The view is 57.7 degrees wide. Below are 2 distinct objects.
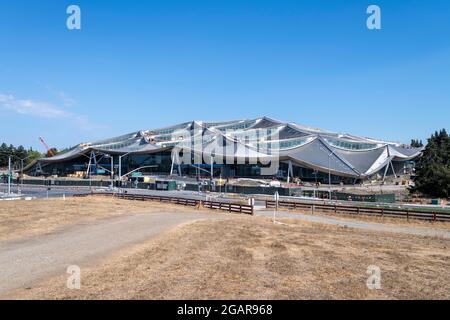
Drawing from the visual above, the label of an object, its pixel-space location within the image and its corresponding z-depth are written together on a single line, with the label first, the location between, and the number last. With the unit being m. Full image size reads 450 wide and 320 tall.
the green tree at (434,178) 69.00
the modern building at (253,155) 116.25
